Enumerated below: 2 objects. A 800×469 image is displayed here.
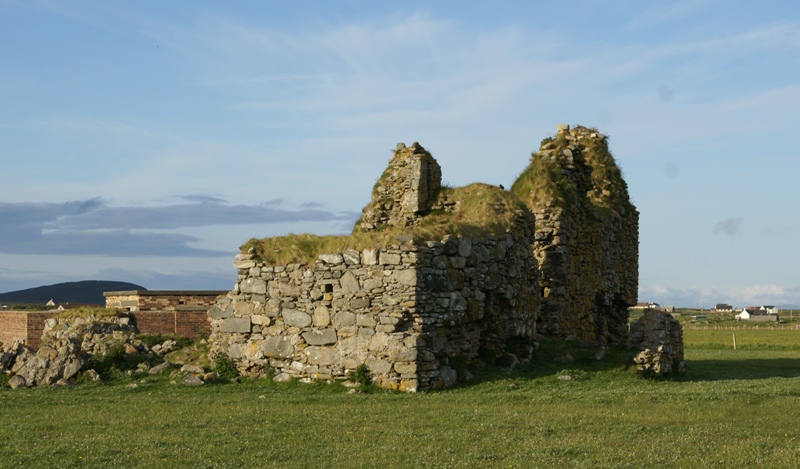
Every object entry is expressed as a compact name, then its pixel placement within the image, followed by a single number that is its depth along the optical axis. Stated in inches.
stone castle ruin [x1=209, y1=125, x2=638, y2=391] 734.5
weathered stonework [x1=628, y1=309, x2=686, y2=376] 842.8
